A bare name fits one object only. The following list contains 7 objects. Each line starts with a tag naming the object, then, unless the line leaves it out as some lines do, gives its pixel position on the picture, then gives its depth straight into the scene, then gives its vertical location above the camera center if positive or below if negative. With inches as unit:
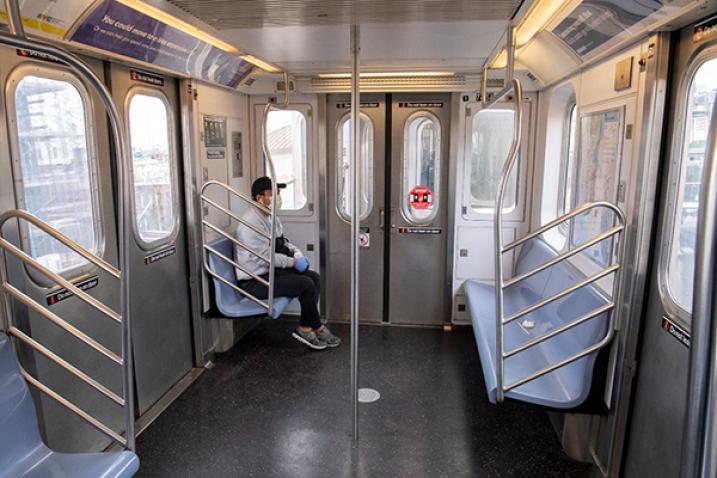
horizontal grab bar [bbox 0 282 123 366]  87.6 -27.7
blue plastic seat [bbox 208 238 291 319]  176.6 -51.4
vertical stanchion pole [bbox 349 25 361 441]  110.6 -10.2
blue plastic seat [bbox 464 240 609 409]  116.8 -52.6
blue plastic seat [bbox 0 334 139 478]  85.8 -51.1
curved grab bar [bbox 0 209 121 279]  85.9 -12.5
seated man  184.4 -44.9
